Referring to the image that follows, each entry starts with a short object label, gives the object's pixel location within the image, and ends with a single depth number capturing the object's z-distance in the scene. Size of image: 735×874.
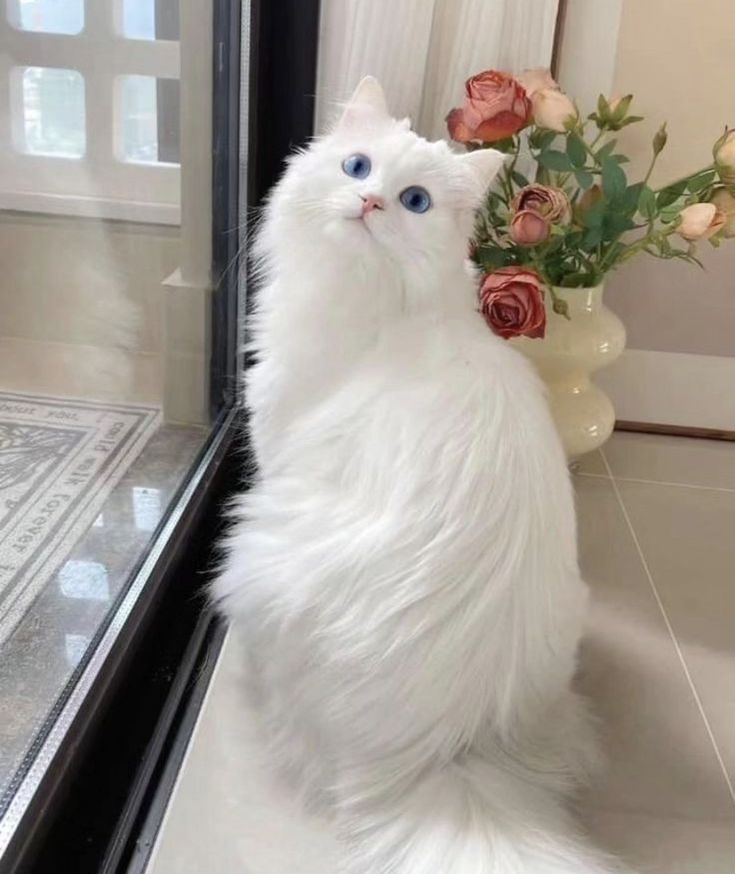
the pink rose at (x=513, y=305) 1.19
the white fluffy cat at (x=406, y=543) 0.84
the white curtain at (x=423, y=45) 1.44
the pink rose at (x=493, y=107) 1.32
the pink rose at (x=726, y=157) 1.31
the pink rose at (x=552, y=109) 1.36
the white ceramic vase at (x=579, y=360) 1.47
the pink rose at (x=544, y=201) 1.28
